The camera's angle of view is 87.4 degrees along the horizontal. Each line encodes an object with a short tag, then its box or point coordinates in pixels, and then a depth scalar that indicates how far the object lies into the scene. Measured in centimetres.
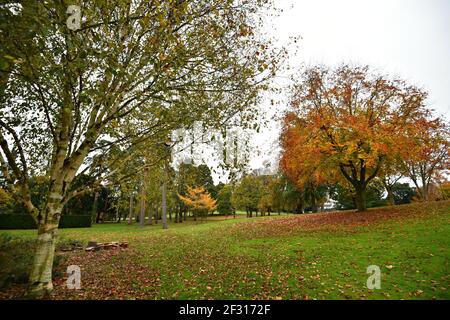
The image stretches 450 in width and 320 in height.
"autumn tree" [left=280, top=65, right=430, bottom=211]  1487
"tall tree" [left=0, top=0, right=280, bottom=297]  574
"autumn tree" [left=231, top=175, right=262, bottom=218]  4502
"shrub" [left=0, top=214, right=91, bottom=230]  2766
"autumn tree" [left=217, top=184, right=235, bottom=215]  5050
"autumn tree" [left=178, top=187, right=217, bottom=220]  3904
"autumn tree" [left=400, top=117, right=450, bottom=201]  1482
